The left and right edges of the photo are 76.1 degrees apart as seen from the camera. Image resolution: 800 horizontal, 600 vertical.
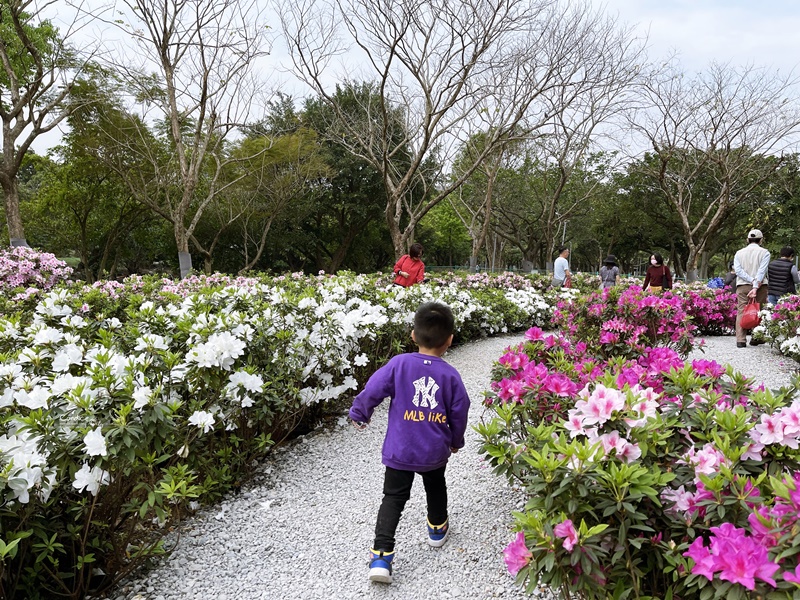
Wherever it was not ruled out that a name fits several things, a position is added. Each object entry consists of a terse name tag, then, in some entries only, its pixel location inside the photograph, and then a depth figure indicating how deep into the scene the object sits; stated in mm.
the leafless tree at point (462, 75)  10508
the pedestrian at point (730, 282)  9573
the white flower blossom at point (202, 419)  2541
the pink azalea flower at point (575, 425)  1778
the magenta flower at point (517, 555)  1547
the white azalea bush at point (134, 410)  1940
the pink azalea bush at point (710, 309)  8492
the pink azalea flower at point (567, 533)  1456
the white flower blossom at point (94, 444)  1887
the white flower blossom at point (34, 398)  2027
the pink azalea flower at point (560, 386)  2453
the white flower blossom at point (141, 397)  2016
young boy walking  2375
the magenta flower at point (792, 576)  1121
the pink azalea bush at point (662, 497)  1270
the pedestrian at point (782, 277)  7949
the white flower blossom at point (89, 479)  1937
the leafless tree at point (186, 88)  11984
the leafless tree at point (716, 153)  17875
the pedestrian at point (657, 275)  8180
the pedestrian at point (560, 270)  10523
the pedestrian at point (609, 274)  10297
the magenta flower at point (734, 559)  1200
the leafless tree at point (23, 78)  11477
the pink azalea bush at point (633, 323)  5074
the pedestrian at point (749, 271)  6953
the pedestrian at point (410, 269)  7594
